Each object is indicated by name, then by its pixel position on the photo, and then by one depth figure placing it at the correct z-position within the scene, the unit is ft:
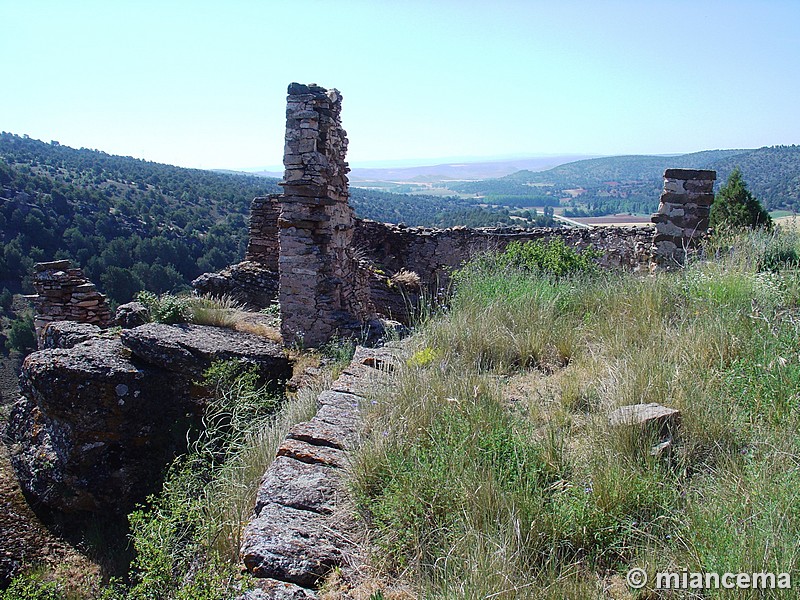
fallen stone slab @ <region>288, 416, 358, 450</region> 10.82
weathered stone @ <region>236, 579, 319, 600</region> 7.23
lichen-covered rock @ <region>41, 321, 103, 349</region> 21.94
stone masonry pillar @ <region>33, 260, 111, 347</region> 31.09
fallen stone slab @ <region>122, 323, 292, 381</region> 19.11
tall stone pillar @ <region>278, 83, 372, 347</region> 24.48
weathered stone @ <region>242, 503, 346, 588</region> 7.65
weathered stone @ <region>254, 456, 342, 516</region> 9.07
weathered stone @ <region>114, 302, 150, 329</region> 25.73
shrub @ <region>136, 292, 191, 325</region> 23.38
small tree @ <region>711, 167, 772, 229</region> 71.05
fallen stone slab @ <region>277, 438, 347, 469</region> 10.20
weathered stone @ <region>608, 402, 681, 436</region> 8.97
